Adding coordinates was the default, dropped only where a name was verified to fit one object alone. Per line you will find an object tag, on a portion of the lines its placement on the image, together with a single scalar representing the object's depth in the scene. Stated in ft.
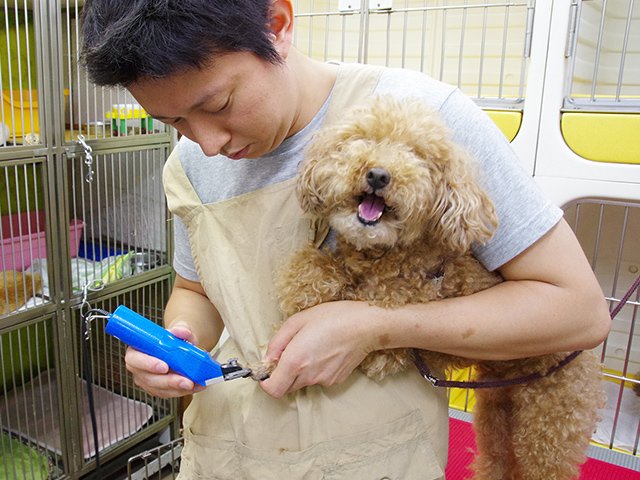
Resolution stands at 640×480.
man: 2.11
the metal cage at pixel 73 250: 4.73
